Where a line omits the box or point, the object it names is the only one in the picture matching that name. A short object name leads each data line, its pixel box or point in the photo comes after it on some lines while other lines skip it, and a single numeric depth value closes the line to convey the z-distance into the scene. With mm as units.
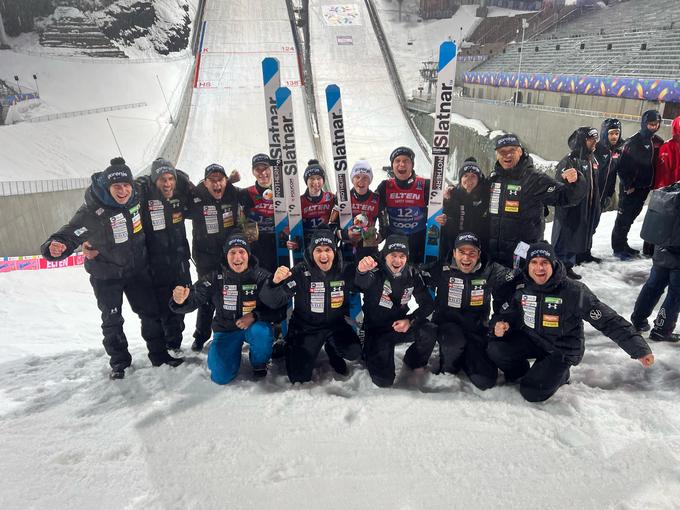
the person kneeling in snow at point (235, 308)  3215
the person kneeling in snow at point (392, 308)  3162
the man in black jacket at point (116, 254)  3148
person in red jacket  4570
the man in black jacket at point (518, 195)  3598
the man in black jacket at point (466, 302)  3080
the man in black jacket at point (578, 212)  4304
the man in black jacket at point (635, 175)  4750
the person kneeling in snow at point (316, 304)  3201
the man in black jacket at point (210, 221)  3887
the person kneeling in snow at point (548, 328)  2699
